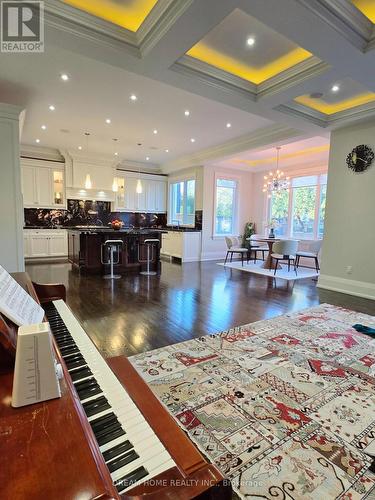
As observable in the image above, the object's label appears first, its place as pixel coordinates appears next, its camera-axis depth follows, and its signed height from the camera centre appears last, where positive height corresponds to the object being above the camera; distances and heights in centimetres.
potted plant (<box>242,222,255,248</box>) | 901 -27
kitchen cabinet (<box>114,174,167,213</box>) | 882 +90
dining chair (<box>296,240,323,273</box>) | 678 -60
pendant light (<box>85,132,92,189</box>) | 620 +91
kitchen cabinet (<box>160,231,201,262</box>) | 802 -68
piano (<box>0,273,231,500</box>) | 53 -60
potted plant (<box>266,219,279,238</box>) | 772 -2
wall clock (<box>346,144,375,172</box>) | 465 +123
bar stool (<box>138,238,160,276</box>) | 626 -62
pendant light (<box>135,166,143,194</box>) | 687 +84
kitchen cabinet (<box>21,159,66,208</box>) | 735 +95
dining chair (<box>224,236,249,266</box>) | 744 -58
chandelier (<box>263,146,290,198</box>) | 721 +116
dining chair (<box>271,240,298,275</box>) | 652 -53
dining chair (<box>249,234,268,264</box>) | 804 -70
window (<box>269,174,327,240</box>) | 777 +55
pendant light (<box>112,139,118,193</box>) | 660 +88
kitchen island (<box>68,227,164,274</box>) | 595 -68
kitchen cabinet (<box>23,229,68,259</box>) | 733 -70
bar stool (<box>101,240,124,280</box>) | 570 -69
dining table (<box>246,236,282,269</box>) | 736 -94
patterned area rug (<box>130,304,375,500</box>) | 139 -126
